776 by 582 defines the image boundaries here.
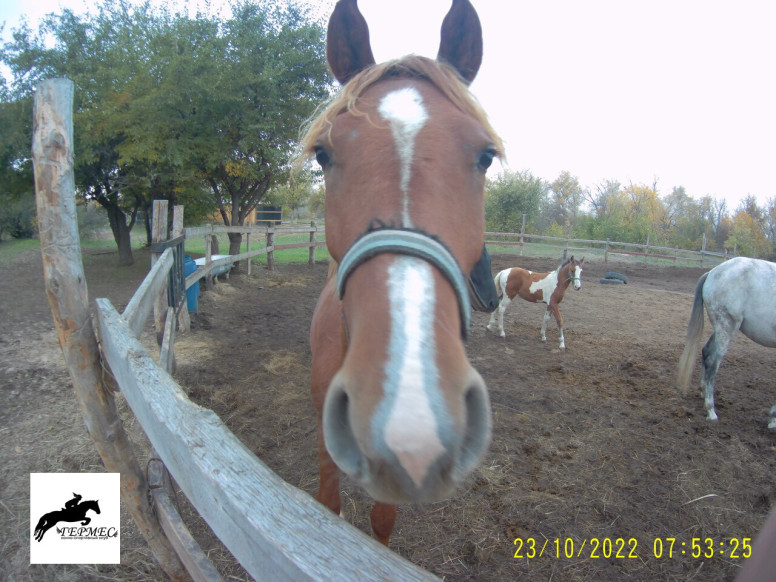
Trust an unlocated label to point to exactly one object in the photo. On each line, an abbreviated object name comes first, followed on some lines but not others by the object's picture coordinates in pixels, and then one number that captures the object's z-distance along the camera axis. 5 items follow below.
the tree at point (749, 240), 24.33
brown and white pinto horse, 7.73
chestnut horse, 0.86
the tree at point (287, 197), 16.24
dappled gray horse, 4.68
